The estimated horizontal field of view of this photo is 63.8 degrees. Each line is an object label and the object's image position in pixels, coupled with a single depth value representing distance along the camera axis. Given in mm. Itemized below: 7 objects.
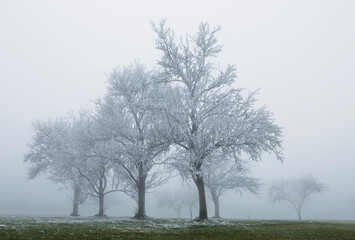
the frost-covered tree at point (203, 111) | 20859
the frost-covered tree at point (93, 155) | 27250
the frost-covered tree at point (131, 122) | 26000
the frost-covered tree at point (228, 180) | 43000
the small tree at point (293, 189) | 64212
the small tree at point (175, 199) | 81562
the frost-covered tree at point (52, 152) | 34969
